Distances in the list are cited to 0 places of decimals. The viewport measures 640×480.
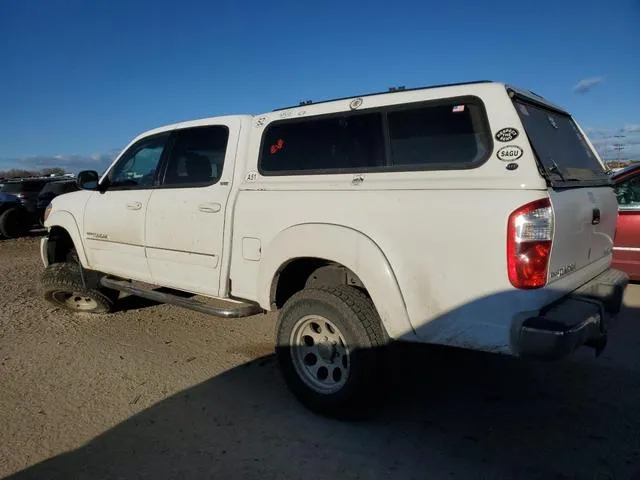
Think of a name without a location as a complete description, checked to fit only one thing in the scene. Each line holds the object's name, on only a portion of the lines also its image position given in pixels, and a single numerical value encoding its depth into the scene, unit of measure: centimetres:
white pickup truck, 265
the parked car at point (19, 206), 1403
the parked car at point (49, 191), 1568
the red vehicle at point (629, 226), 592
